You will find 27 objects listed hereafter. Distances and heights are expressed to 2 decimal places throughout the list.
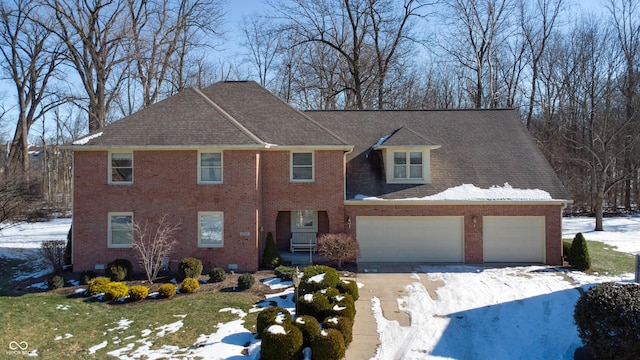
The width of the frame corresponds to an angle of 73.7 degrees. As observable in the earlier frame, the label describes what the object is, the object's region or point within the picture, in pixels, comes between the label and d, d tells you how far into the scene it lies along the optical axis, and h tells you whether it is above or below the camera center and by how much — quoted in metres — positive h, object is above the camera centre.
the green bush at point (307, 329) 8.91 -2.95
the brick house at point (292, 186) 15.72 +0.09
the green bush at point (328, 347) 8.45 -3.14
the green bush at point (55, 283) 14.03 -3.08
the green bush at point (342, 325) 9.19 -2.97
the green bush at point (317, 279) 11.54 -2.52
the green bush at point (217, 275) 14.40 -2.93
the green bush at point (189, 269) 14.50 -2.72
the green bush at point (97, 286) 13.36 -3.05
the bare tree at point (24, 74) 29.98 +8.56
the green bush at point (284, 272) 14.45 -2.86
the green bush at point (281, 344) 8.45 -3.09
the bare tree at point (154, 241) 14.70 -1.86
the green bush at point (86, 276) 14.37 -2.98
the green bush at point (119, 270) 14.59 -2.78
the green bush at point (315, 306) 10.20 -2.82
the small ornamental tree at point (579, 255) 15.83 -2.50
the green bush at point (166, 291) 12.95 -3.09
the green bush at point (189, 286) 13.39 -3.05
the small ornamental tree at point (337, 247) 15.62 -2.15
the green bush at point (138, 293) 12.83 -3.13
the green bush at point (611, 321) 7.86 -2.55
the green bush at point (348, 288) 11.83 -2.78
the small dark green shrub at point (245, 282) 13.58 -2.97
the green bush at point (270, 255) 16.01 -2.51
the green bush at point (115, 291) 12.90 -3.11
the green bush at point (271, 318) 9.26 -2.89
